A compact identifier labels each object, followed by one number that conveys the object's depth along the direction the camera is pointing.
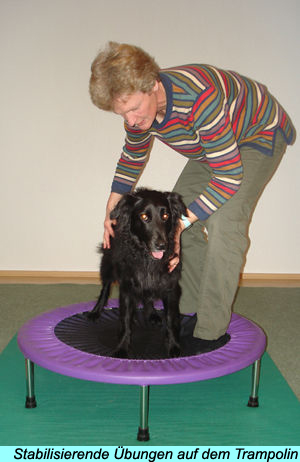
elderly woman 1.81
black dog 2.08
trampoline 1.74
